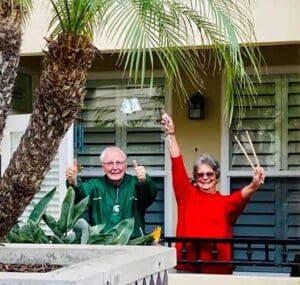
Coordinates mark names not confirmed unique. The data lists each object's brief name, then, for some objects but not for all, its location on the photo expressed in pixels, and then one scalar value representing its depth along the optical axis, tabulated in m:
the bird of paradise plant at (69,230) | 5.13
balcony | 6.45
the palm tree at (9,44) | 3.93
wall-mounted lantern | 8.36
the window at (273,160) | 8.31
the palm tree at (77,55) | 3.54
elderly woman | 6.43
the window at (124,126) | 8.65
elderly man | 6.51
